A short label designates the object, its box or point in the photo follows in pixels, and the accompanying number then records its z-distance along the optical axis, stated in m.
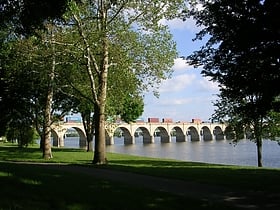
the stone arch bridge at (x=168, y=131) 106.04
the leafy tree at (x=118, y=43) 25.48
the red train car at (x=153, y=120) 128.27
